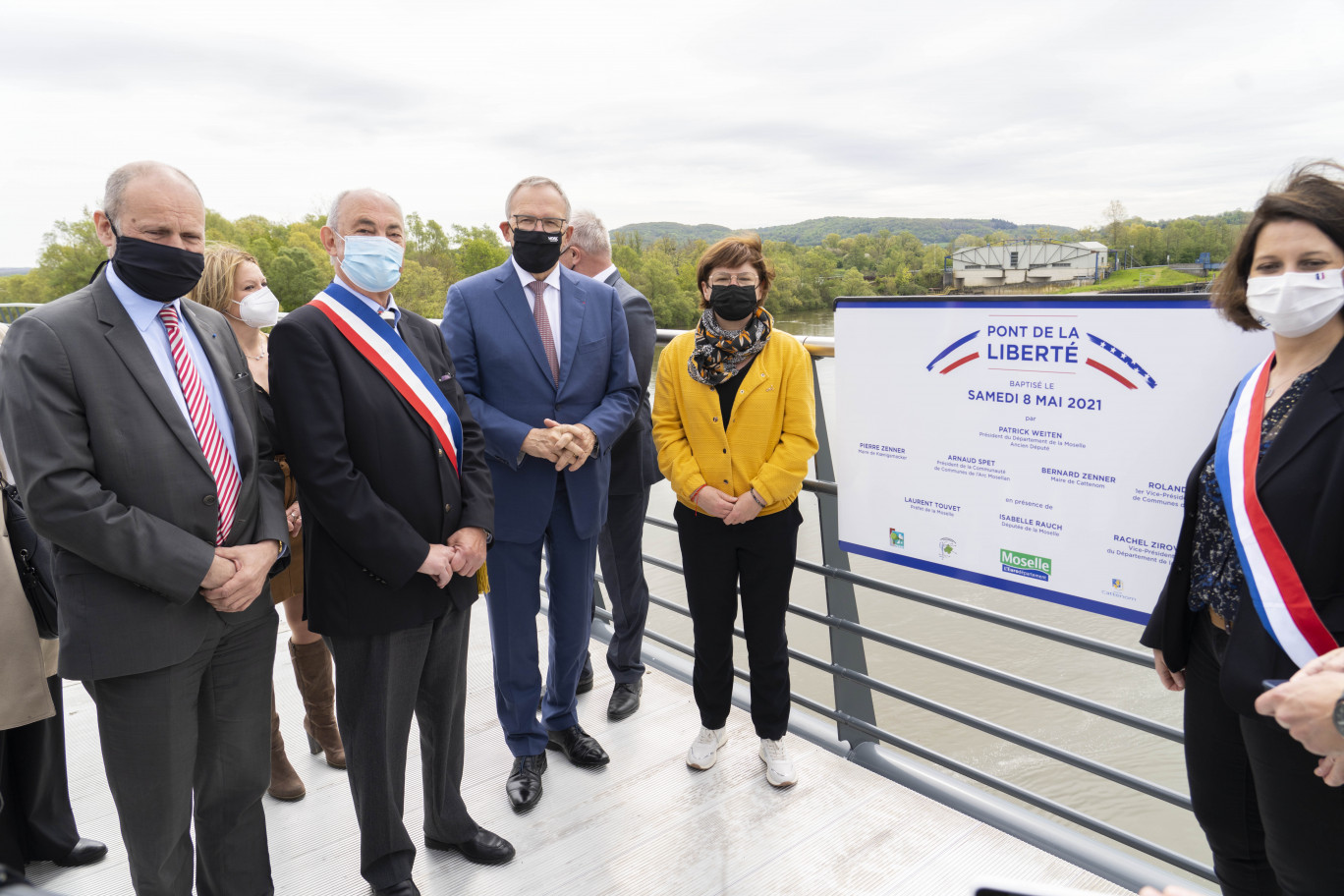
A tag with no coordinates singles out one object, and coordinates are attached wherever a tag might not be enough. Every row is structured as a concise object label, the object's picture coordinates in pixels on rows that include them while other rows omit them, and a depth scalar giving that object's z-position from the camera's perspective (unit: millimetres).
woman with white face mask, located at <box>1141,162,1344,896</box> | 1219
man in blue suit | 2277
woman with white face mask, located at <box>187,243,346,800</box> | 2324
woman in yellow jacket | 2213
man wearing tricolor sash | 1744
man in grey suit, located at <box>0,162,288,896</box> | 1431
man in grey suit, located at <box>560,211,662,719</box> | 2799
